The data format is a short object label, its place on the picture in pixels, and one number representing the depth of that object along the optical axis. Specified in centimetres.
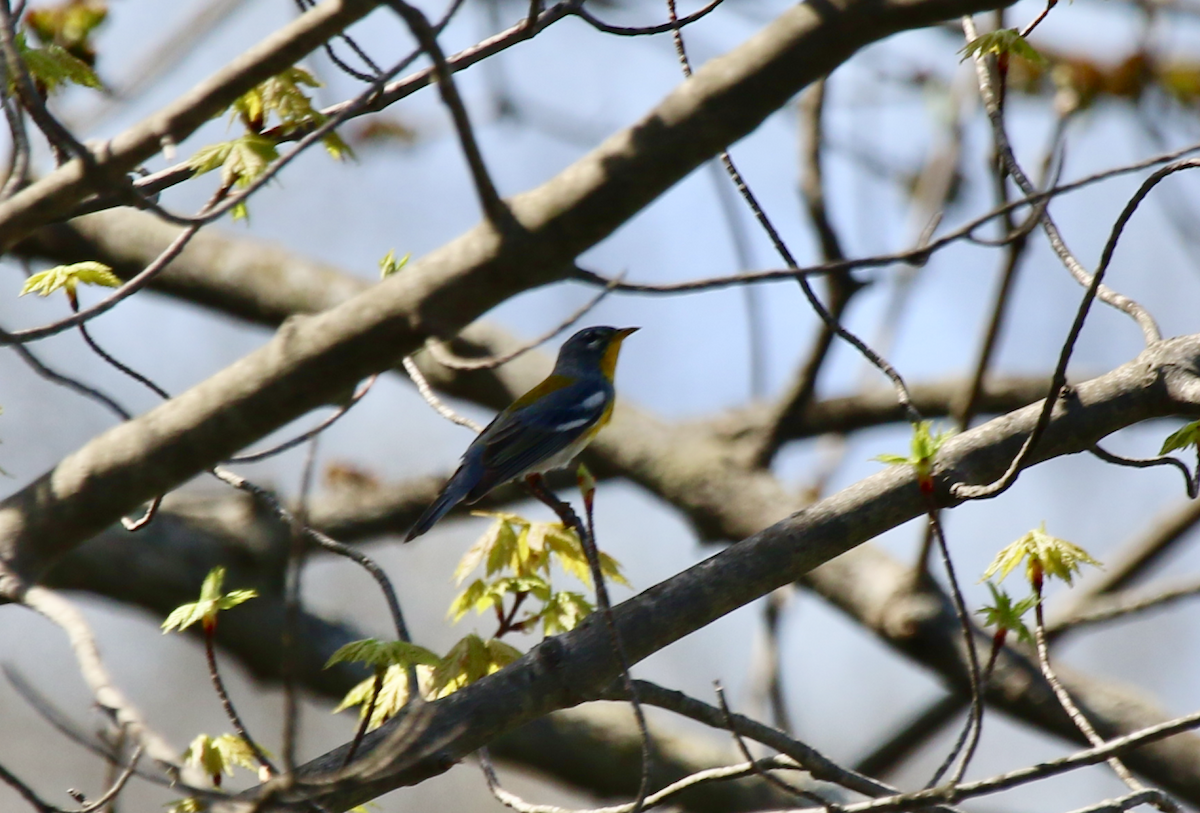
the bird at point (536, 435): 966
